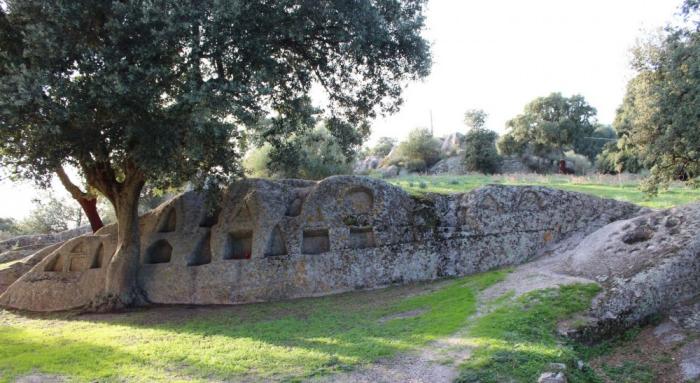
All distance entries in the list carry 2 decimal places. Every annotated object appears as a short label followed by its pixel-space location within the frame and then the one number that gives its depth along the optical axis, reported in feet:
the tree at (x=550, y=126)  169.17
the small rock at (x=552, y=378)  22.91
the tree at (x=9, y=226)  149.38
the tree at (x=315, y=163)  102.37
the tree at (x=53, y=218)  140.77
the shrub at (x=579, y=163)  163.14
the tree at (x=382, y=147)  237.25
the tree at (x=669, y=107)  41.70
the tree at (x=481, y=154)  153.58
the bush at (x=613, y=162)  132.46
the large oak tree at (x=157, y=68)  36.60
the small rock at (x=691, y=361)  25.67
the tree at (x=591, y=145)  194.18
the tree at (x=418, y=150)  171.01
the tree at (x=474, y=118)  163.84
